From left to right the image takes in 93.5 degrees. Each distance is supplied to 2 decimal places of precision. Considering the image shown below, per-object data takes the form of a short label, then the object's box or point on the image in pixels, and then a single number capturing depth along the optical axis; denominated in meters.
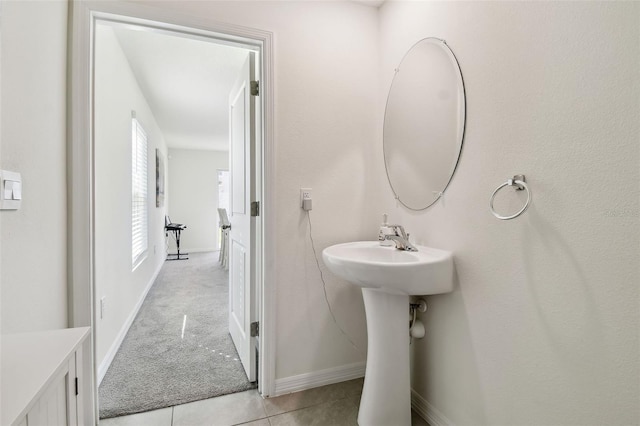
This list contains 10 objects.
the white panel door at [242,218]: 1.86
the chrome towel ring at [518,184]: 1.04
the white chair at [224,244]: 5.26
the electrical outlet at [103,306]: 1.90
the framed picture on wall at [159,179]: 4.67
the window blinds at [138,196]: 3.01
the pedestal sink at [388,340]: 1.33
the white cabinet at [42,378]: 0.50
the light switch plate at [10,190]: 0.87
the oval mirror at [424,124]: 1.40
